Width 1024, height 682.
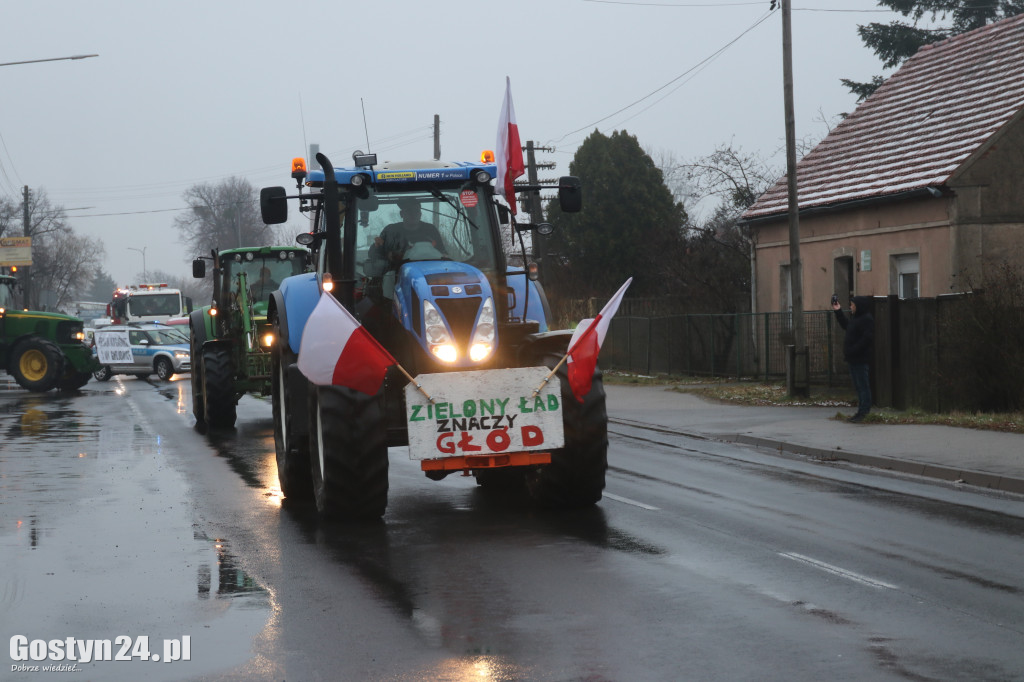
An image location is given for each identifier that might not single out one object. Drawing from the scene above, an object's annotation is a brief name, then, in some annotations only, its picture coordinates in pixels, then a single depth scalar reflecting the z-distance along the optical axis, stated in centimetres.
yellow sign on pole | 6794
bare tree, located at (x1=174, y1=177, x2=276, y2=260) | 12206
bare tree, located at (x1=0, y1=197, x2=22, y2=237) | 8062
